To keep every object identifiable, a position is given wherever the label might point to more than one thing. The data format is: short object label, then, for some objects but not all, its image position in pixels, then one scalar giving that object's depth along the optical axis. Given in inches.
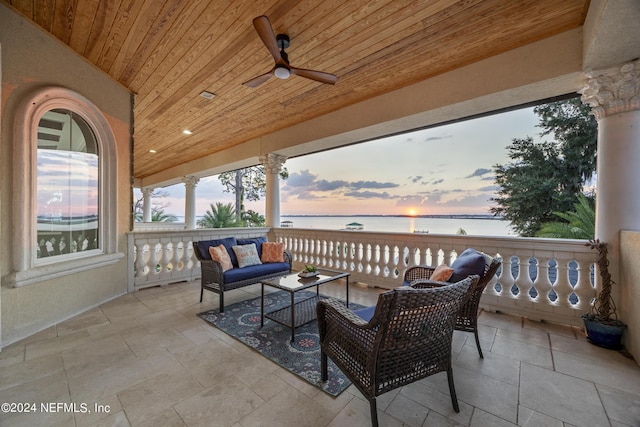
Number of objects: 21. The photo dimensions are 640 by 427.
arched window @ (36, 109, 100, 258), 112.0
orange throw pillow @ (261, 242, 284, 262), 159.0
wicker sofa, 127.9
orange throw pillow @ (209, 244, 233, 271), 137.7
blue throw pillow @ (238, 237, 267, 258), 159.9
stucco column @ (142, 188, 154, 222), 501.4
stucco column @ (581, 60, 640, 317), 94.1
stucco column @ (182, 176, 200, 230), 346.9
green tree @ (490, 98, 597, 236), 241.0
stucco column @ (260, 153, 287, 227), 230.2
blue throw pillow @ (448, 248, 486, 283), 88.4
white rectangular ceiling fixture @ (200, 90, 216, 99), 151.9
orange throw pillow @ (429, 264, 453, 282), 94.0
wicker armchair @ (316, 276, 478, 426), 50.6
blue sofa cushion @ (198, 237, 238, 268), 141.5
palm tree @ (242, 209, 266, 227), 403.0
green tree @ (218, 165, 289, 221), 450.0
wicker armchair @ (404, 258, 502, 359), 83.8
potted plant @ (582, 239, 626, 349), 89.8
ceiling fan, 82.8
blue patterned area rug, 75.0
